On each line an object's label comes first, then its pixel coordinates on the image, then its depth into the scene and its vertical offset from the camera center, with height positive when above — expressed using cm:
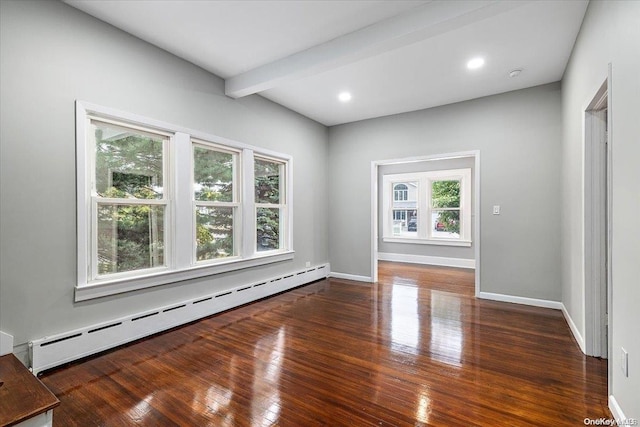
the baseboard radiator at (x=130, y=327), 235 -110
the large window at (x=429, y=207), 714 +13
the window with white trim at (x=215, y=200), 364 +16
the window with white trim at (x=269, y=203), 450 +15
